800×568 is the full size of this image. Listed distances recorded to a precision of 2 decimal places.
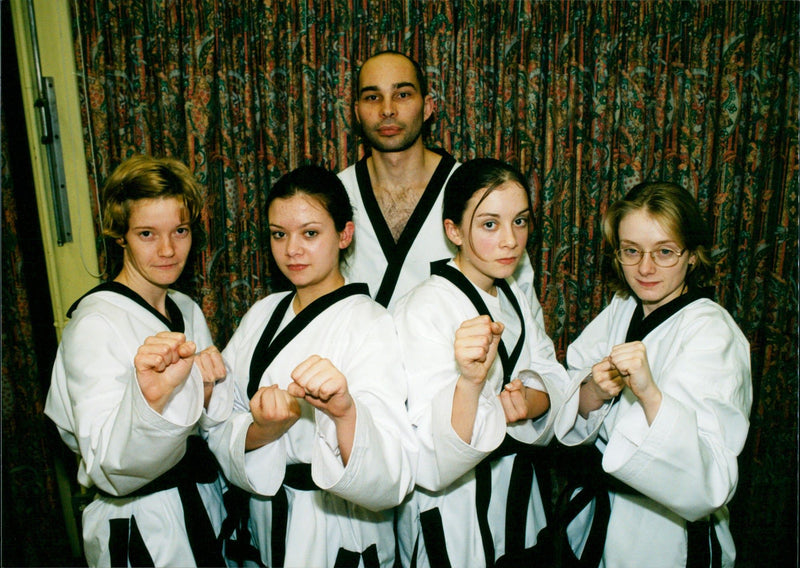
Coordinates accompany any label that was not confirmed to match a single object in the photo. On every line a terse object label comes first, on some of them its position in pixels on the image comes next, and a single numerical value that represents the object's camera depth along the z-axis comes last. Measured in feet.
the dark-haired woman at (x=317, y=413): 3.99
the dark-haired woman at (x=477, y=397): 4.29
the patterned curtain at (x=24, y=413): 6.72
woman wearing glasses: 4.07
